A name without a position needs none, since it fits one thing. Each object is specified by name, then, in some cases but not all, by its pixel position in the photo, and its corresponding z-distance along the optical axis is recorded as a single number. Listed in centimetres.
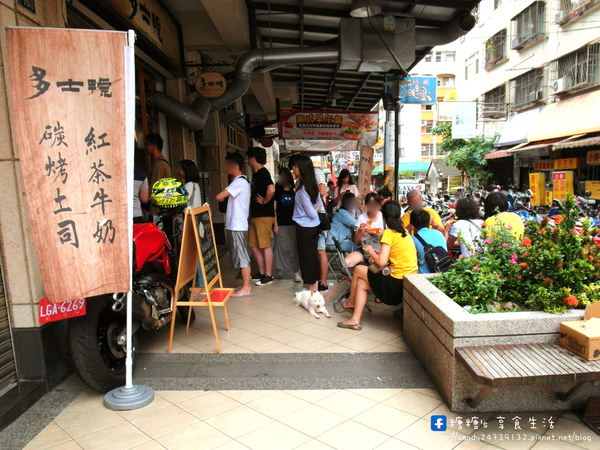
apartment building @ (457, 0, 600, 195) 1462
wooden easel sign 365
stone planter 273
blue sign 923
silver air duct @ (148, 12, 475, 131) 655
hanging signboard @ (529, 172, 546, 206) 1354
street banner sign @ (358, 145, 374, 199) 802
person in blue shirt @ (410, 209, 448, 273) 433
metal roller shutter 287
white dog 472
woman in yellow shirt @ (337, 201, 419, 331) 401
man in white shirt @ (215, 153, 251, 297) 529
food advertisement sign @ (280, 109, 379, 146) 1017
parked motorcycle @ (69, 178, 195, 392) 290
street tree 2214
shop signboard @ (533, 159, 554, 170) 1697
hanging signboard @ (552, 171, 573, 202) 1247
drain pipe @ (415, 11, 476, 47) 680
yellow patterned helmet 408
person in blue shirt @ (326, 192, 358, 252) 561
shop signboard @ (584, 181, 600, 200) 1343
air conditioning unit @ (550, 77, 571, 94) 1608
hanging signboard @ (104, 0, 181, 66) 454
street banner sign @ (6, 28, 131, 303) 246
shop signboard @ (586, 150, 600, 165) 1370
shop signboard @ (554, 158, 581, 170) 1515
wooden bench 231
